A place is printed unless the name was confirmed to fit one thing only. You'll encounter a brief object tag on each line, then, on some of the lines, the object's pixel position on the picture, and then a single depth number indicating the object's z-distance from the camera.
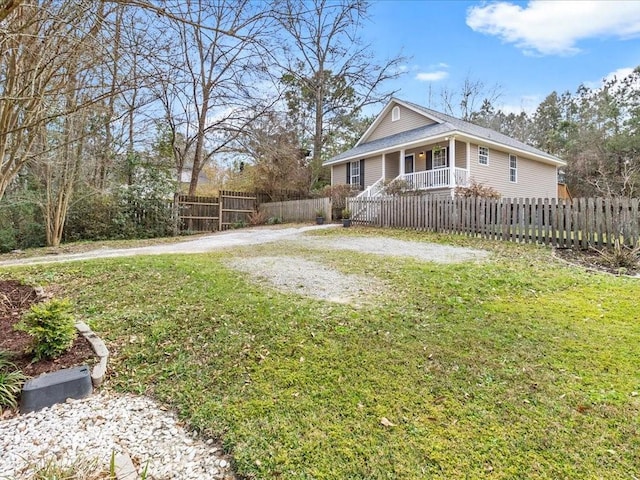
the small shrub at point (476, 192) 13.28
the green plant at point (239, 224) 17.92
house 15.95
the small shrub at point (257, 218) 18.39
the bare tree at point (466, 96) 29.33
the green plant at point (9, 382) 2.54
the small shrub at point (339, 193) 16.33
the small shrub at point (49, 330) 3.01
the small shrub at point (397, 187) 16.27
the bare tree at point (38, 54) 3.00
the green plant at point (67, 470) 1.84
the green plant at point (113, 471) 1.86
